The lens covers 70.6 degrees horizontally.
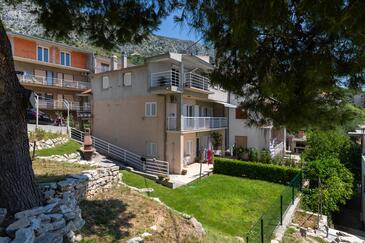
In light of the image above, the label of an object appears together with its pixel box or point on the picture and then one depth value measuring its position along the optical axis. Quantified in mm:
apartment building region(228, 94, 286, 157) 26922
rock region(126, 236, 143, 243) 5953
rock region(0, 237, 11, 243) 3829
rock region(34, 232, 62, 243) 4240
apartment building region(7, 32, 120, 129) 31859
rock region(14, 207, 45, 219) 4637
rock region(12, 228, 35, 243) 3846
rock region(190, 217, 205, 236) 7939
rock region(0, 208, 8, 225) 4532
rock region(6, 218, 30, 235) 4172
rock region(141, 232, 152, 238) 6414
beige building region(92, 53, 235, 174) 20812
